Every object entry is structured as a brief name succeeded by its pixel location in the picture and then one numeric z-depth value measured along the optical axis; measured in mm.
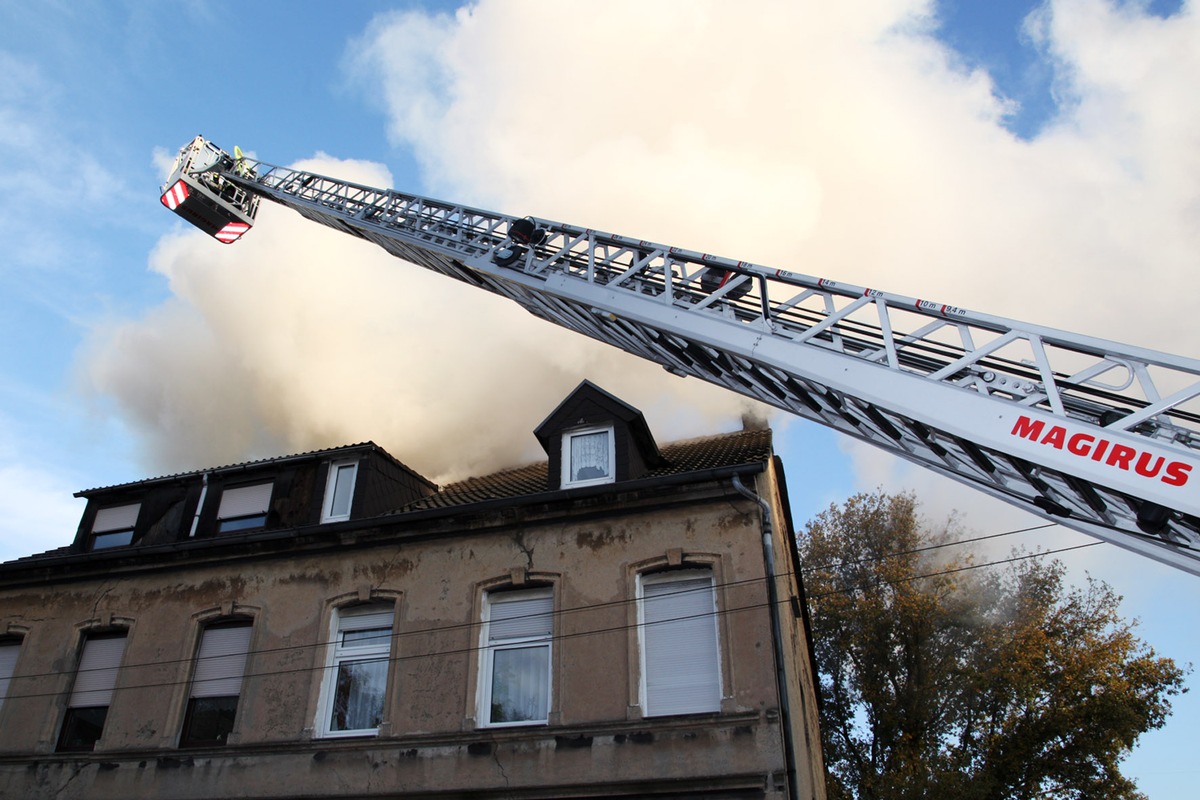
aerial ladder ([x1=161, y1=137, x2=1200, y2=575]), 6250
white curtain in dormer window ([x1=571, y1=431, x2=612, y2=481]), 12906
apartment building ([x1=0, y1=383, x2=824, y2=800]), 10641
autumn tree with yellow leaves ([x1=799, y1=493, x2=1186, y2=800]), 22938
